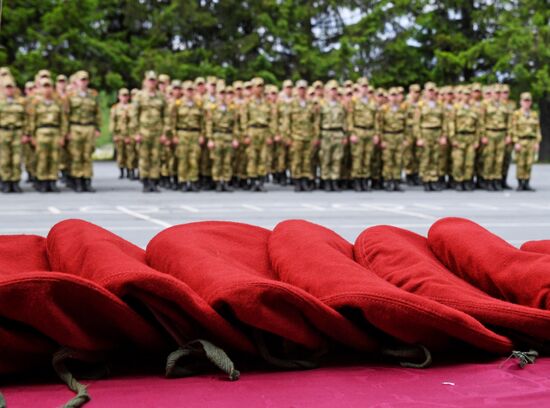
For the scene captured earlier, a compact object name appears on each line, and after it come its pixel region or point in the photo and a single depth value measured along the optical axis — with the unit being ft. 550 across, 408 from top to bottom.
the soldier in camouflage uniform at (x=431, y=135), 60.90
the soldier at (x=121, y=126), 73.51
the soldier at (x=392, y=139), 59.82
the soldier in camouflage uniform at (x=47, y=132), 51.93
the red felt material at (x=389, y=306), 8.39
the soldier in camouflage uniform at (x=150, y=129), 54.44
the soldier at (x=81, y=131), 53.26
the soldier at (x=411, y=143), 65.00
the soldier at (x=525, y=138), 59.72
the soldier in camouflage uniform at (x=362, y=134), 58.75
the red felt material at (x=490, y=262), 9.60
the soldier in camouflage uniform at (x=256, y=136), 57.57
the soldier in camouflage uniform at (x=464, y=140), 59.98
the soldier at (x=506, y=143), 61.11
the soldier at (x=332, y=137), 57.67
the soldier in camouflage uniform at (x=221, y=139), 56.39
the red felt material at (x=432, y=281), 8.96
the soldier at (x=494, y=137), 60.54
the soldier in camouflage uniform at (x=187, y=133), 56.29
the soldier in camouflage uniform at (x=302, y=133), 58.03
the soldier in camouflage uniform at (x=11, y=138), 51.62
